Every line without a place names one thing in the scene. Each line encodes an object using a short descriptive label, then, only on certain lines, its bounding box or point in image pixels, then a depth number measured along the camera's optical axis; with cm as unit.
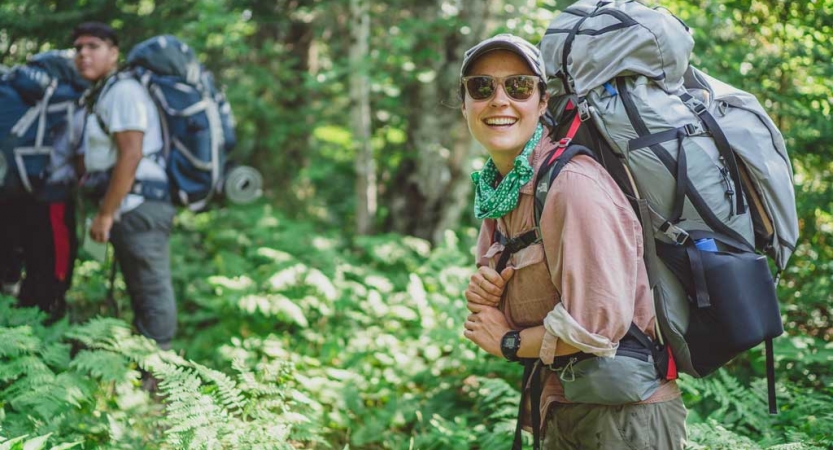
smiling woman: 208
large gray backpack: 224
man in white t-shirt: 490
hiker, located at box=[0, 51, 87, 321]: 550
